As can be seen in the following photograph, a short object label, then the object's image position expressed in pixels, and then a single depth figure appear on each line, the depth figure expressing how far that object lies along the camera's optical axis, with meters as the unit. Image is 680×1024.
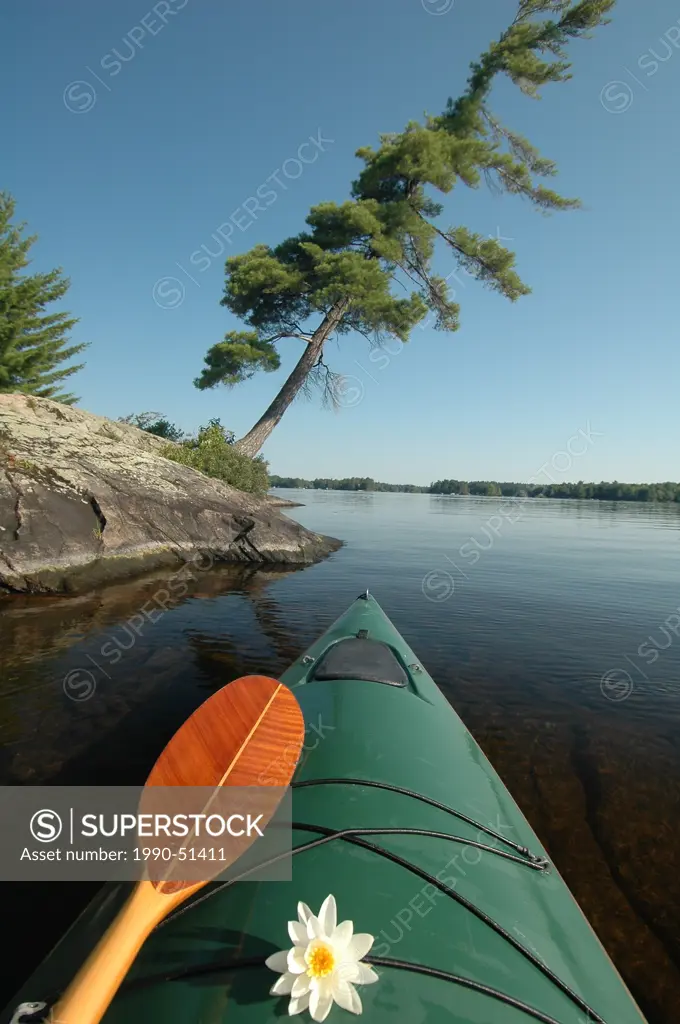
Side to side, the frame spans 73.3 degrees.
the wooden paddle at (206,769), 0.41
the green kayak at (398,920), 0.42
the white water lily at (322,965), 0.38
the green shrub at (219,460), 12.27
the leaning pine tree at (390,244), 12.77
